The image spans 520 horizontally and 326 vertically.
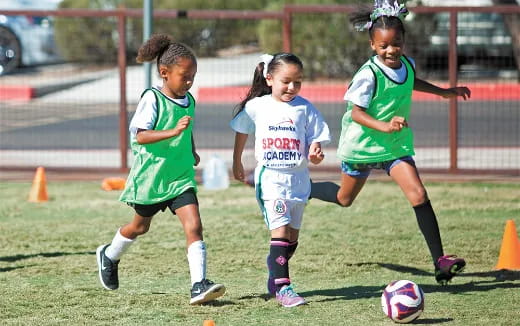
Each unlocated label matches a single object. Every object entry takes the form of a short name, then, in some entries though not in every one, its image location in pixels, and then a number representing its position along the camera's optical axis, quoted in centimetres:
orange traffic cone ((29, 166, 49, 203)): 2258
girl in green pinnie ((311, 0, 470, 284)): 1498
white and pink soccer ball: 1257
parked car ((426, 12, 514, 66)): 3097
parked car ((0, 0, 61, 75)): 4133
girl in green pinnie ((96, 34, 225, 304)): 1370
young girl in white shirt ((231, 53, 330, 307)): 1384
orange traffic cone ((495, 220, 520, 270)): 1584
